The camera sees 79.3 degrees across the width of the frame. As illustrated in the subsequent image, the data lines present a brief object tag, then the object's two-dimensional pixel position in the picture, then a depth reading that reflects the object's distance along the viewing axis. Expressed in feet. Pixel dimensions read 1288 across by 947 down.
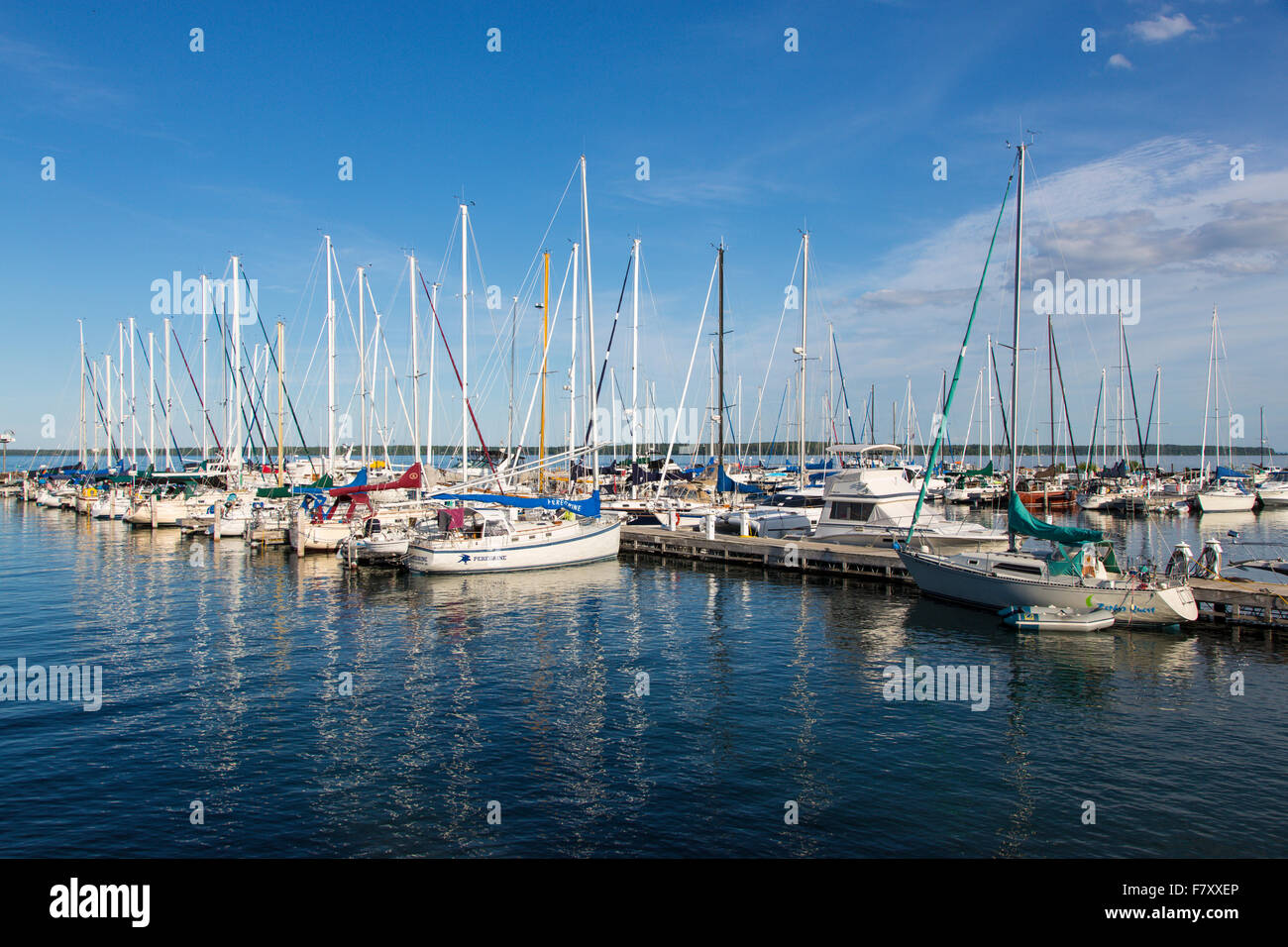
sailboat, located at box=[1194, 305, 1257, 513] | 226.99
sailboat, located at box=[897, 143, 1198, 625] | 78.48
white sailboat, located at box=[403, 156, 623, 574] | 116.26
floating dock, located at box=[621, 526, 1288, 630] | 79.41
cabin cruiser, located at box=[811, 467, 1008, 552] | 123.75
